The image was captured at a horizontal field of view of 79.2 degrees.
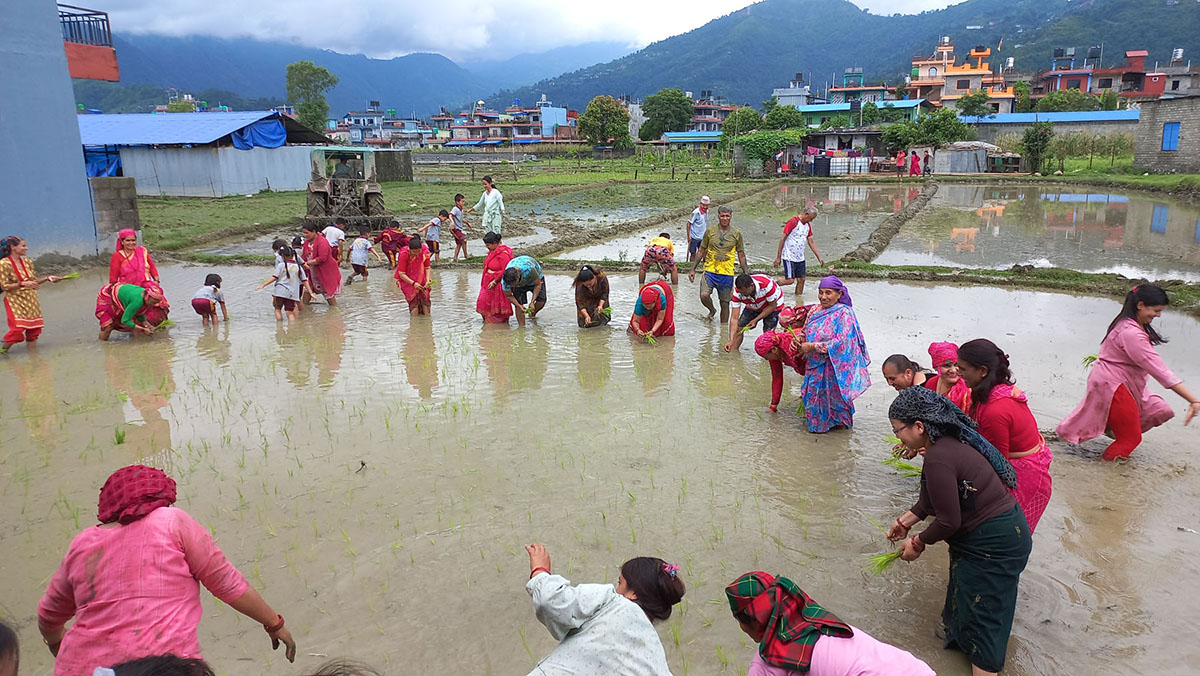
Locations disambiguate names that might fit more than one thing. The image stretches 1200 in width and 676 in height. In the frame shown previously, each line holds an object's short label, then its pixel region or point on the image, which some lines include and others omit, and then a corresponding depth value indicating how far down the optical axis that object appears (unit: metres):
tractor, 19.54
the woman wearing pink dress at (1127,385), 5.11
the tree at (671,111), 89.81
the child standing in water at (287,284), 9.91
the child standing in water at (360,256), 13.08
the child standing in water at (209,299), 9.78
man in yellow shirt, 9.30
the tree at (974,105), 59.80
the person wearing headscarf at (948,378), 4.63
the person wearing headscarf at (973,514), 3.14
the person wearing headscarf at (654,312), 8.73
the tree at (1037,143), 37.66
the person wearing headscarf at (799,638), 2.22
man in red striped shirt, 7.40
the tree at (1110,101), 60.19
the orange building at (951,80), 80.75
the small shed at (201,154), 30.50
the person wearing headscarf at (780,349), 6.09
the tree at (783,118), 62.32
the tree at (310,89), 71.06
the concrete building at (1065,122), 45.50
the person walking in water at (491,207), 14.58
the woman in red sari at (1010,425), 3.69
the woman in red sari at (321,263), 10.57
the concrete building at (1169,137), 30.30
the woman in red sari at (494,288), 9.66
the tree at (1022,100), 63.78
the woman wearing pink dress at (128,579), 2.51
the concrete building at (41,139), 13.07
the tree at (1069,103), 61.03
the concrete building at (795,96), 99.88
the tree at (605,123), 68.62
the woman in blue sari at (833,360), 5.86
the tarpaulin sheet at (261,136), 31.78
